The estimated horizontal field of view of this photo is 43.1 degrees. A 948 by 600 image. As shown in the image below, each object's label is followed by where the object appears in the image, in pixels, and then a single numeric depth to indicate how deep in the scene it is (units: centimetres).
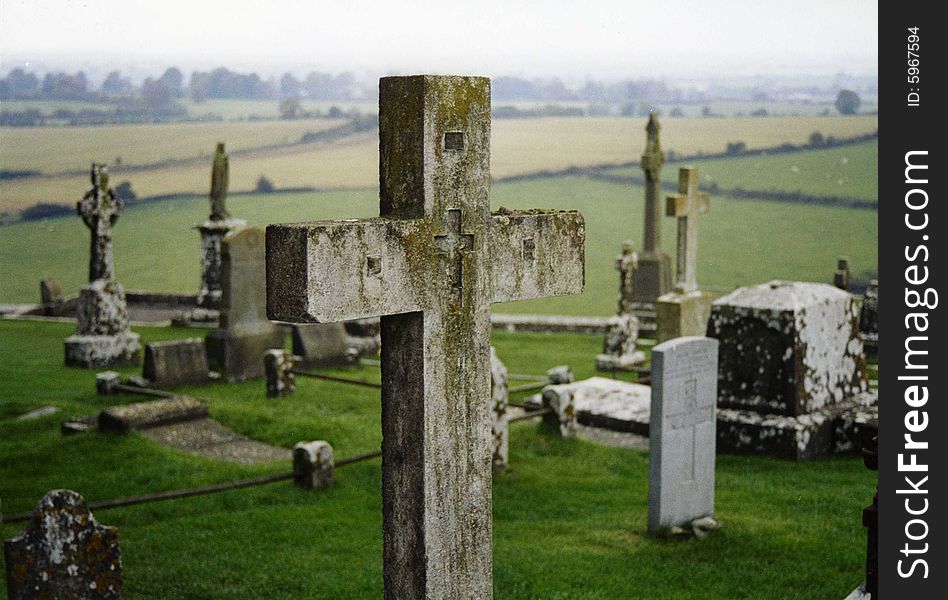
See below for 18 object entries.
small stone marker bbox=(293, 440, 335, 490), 996
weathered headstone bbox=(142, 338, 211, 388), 1543
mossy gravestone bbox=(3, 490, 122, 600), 604
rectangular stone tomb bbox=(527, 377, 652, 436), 1225
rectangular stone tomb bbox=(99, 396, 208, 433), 1225
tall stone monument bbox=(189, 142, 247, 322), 2073
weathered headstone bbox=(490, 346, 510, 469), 1057
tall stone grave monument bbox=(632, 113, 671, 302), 2155
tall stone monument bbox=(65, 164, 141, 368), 1700
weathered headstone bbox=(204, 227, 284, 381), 1600
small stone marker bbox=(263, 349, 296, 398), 1459
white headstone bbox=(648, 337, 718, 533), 875
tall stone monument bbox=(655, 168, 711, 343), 1589
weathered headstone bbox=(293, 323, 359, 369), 1650
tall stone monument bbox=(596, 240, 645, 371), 1750
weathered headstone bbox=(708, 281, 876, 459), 1130
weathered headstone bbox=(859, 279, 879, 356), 1794
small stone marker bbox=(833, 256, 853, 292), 1948
